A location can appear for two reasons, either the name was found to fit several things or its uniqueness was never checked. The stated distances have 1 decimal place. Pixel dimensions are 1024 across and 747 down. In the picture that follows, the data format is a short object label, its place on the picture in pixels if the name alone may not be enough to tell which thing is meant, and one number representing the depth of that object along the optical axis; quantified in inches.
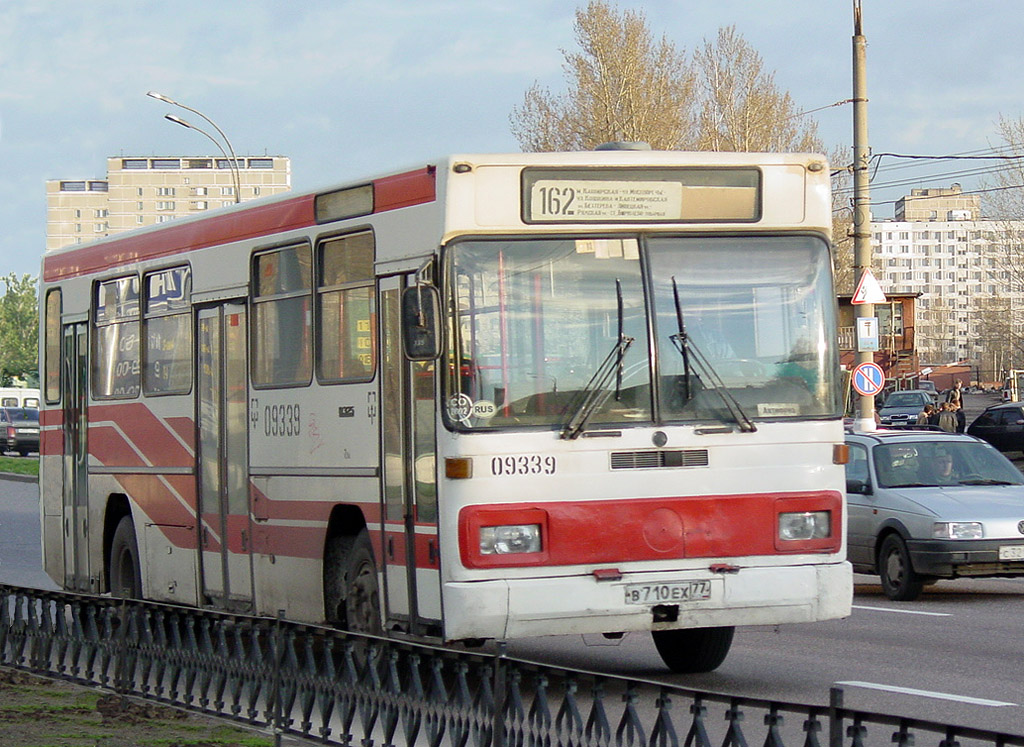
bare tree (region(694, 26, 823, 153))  2493.8
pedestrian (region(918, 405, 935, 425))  1808.4
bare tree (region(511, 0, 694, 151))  2317.9
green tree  5693.9
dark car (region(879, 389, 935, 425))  2226.9
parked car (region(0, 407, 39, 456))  2274.9
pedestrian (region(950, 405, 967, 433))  1677.4
